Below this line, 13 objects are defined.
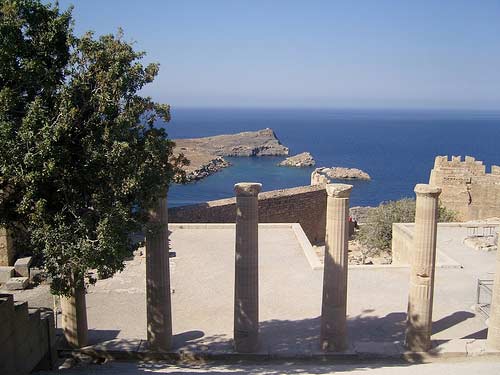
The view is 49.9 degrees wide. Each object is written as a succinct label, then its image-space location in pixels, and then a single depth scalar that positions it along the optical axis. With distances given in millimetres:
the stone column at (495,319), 10117
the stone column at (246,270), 10078
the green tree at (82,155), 7586
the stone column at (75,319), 10344
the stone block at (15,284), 14812
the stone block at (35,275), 15344
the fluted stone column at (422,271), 10102
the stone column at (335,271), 10133
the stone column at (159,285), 9938
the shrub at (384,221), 22328
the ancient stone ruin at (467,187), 27297
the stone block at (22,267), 15414
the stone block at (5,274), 15141
